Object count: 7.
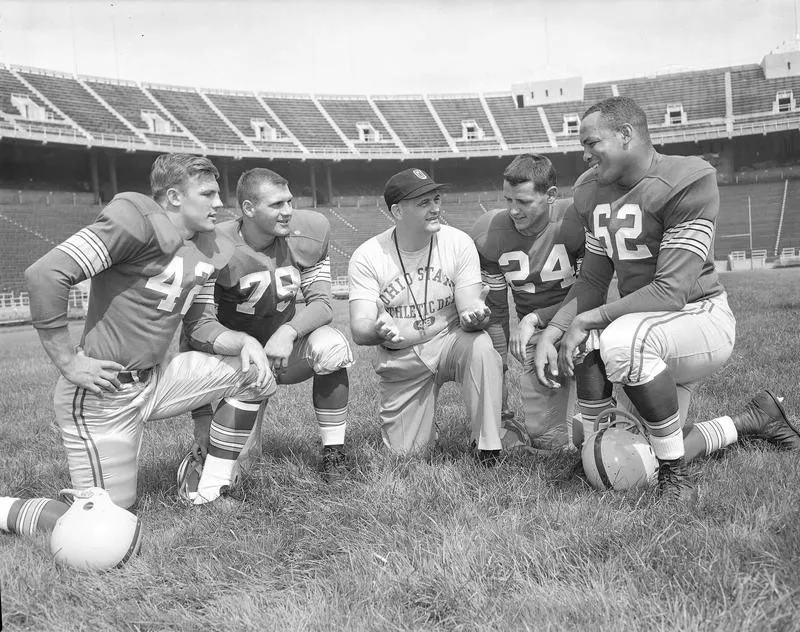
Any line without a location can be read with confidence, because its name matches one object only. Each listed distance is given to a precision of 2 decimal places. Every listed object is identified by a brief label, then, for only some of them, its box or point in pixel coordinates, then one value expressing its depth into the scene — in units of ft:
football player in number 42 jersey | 12.44
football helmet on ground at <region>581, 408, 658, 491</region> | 11.96
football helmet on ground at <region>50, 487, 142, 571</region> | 10.93
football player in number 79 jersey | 14.93
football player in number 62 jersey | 12.03
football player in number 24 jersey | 16.56
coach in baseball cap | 15.34
